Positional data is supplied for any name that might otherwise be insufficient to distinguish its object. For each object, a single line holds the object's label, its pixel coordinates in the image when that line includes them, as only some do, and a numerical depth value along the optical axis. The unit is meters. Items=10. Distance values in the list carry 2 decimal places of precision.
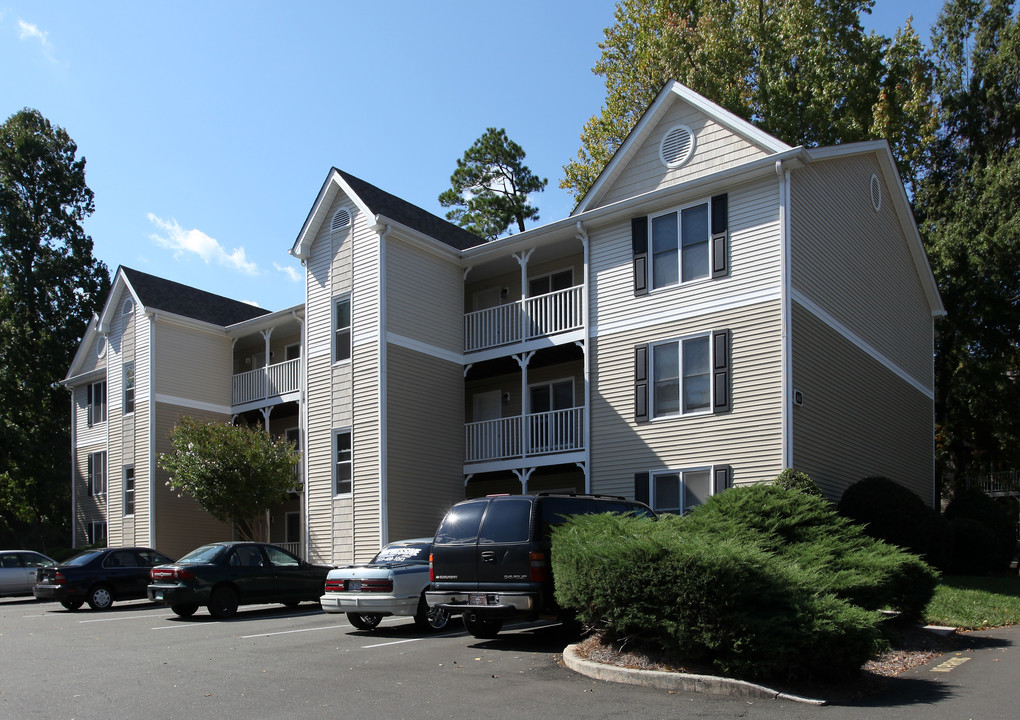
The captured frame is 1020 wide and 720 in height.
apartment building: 18.39
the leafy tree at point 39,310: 40.44
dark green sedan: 16.73
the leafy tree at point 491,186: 46.25
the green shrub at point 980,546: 21.14
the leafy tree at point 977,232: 29.98
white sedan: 13.45
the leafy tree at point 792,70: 32.47
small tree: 24.64
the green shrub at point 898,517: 17.62
